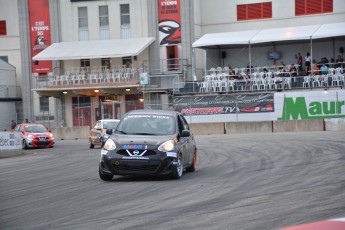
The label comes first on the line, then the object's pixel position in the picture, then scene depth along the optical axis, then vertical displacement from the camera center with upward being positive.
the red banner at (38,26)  57.44 +5.22
